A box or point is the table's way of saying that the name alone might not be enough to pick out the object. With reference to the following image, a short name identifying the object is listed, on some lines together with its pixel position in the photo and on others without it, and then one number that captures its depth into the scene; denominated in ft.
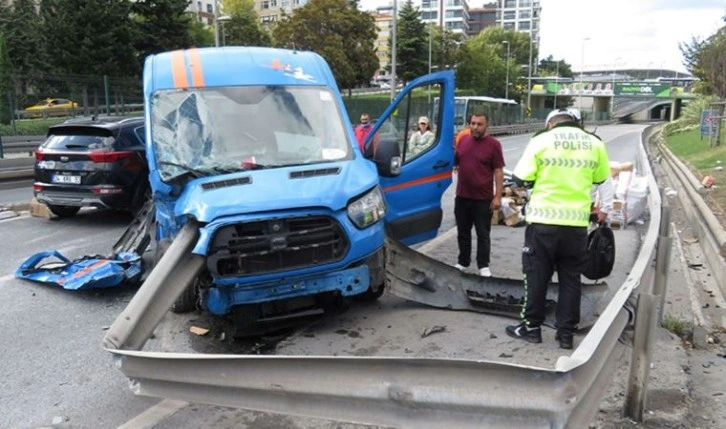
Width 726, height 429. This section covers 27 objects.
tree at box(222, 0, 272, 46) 197.67
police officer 14.14
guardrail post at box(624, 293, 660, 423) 10.80
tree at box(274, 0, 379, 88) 148.15
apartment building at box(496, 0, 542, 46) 529.86
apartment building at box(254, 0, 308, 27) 369.91
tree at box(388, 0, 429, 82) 198.49
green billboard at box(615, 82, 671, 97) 303.07
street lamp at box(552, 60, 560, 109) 325.01
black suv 29.71
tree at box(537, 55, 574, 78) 467.93
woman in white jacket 21.16
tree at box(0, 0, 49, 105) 139.23
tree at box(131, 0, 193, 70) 137.28
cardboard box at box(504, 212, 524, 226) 32.12
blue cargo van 14.15
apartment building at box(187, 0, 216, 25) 322.14
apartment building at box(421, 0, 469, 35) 475.31
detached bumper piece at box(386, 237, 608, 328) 17.37
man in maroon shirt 20.79
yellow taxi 64.59
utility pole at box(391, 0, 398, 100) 107.34
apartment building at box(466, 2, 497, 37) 574.97
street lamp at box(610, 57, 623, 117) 352.94
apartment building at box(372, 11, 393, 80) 448.65
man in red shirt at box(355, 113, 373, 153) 31.54
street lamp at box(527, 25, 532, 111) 278.05
